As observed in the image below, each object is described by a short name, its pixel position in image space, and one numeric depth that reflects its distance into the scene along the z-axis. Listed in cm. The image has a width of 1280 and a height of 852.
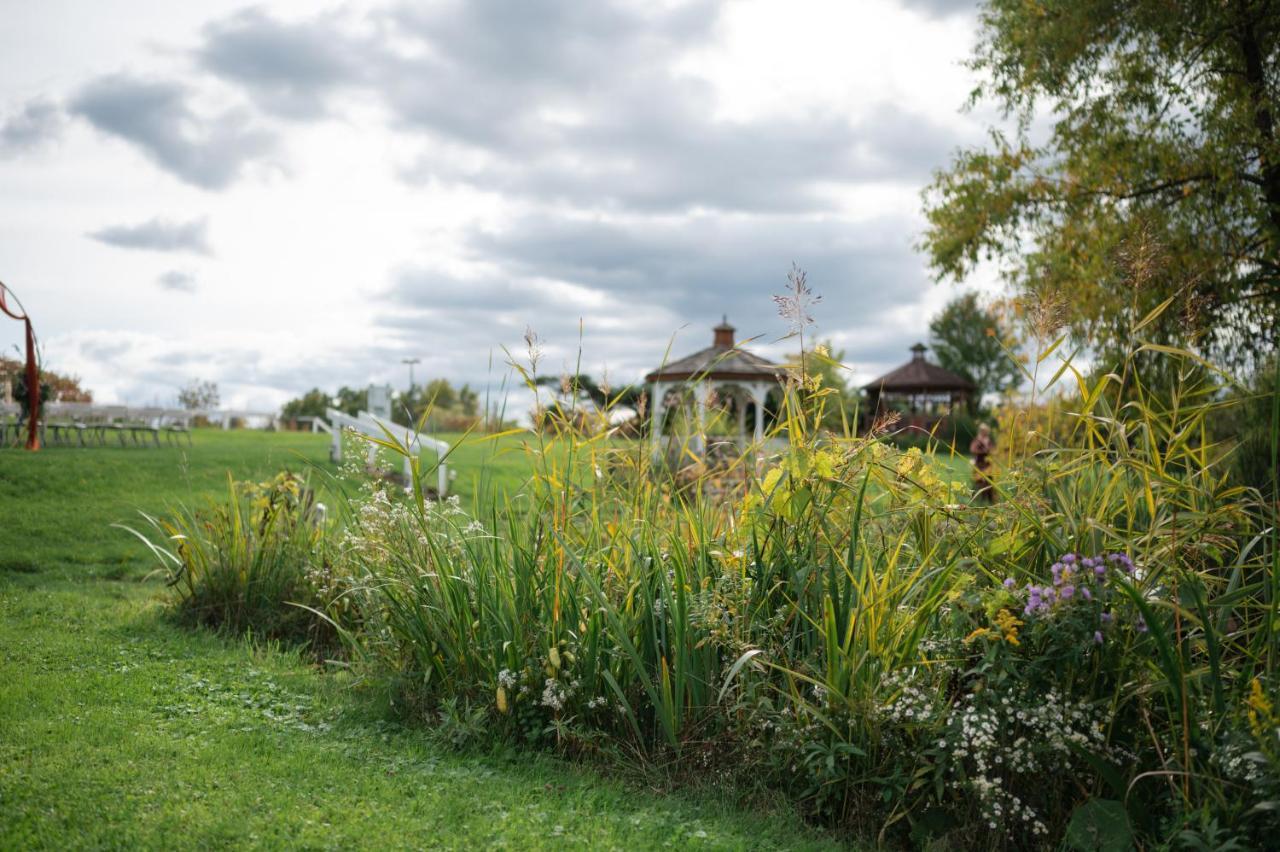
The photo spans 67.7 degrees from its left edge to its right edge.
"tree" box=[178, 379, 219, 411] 3159
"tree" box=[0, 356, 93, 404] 2334
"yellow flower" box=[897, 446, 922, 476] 367
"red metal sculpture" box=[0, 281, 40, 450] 902
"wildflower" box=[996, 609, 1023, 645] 290
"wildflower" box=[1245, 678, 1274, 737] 255
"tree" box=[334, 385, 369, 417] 2880
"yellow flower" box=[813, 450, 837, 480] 344
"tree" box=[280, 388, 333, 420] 3247
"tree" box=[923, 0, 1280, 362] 1020
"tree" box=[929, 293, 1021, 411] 4625
